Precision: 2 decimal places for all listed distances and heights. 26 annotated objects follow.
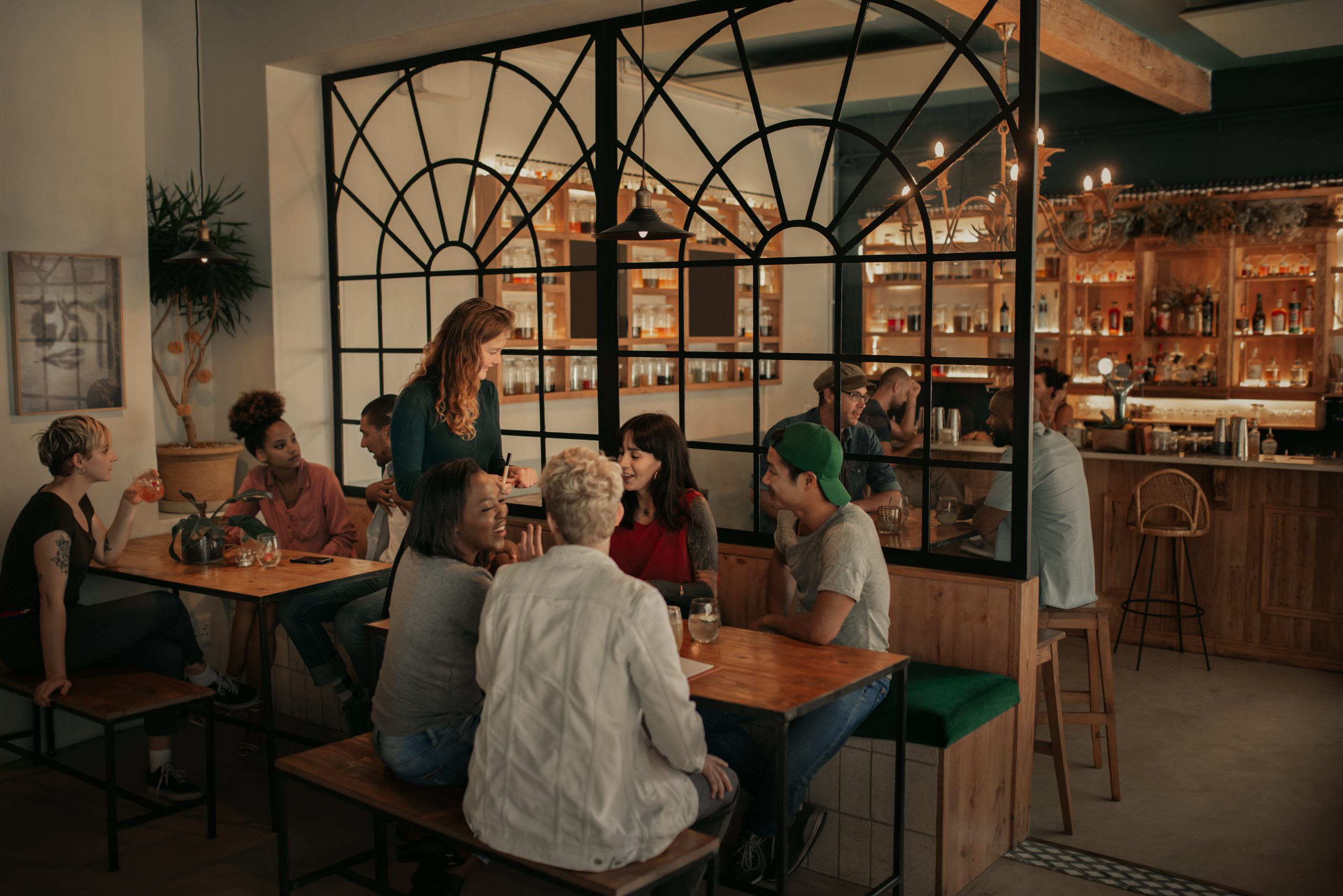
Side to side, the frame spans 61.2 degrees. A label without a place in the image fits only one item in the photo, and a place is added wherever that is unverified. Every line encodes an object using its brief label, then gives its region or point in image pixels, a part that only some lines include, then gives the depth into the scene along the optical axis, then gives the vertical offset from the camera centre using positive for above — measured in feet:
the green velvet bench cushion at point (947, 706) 10.51 -3.12
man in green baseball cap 10.07 -2.10
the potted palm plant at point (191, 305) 17.52 +1.16
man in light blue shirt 13.24 -1.71
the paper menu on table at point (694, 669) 9.07 -2.34
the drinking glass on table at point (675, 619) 9.38 -1.99
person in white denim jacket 7.29 -2.20
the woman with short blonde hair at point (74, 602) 12.05 -2.48
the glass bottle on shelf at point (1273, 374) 27.22 +0.15
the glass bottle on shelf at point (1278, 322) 26.76 +1.37
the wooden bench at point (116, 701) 11.34 -3.32
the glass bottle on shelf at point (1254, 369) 27.48 +0.25
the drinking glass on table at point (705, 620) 9.77 -2.07
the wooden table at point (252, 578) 12.17 -2.25
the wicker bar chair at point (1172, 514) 19.12 -2.31
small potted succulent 13.47 -1.84
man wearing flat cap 13.46 -0.76
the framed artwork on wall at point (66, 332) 14.44 +0.62
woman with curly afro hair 14.90 -1.59
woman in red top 11.91 -1.46
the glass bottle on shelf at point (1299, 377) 26.76 +0.07
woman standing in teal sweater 12.61 -0.15
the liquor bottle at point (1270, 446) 20.77 -1.23
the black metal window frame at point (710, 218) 11.51 +2.14
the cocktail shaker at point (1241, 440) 20.15 -1.06
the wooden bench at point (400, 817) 7.44 -3.26
